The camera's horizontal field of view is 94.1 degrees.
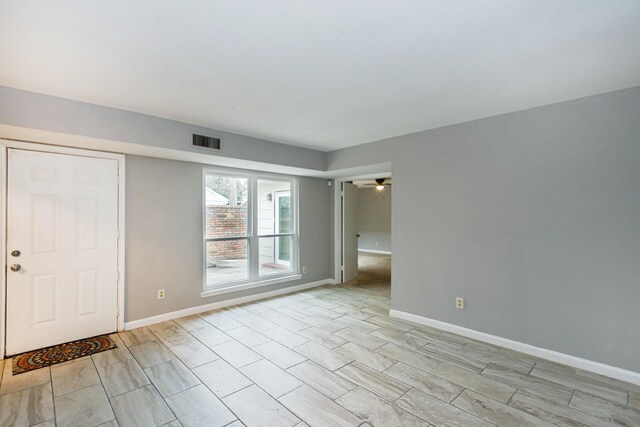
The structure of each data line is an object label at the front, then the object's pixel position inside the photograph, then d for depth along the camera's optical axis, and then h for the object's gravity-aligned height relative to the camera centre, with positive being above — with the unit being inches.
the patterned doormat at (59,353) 114.4 -57.1
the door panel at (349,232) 251.9 -14.5
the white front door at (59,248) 123.6 -14.3
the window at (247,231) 186.2 -10.3
